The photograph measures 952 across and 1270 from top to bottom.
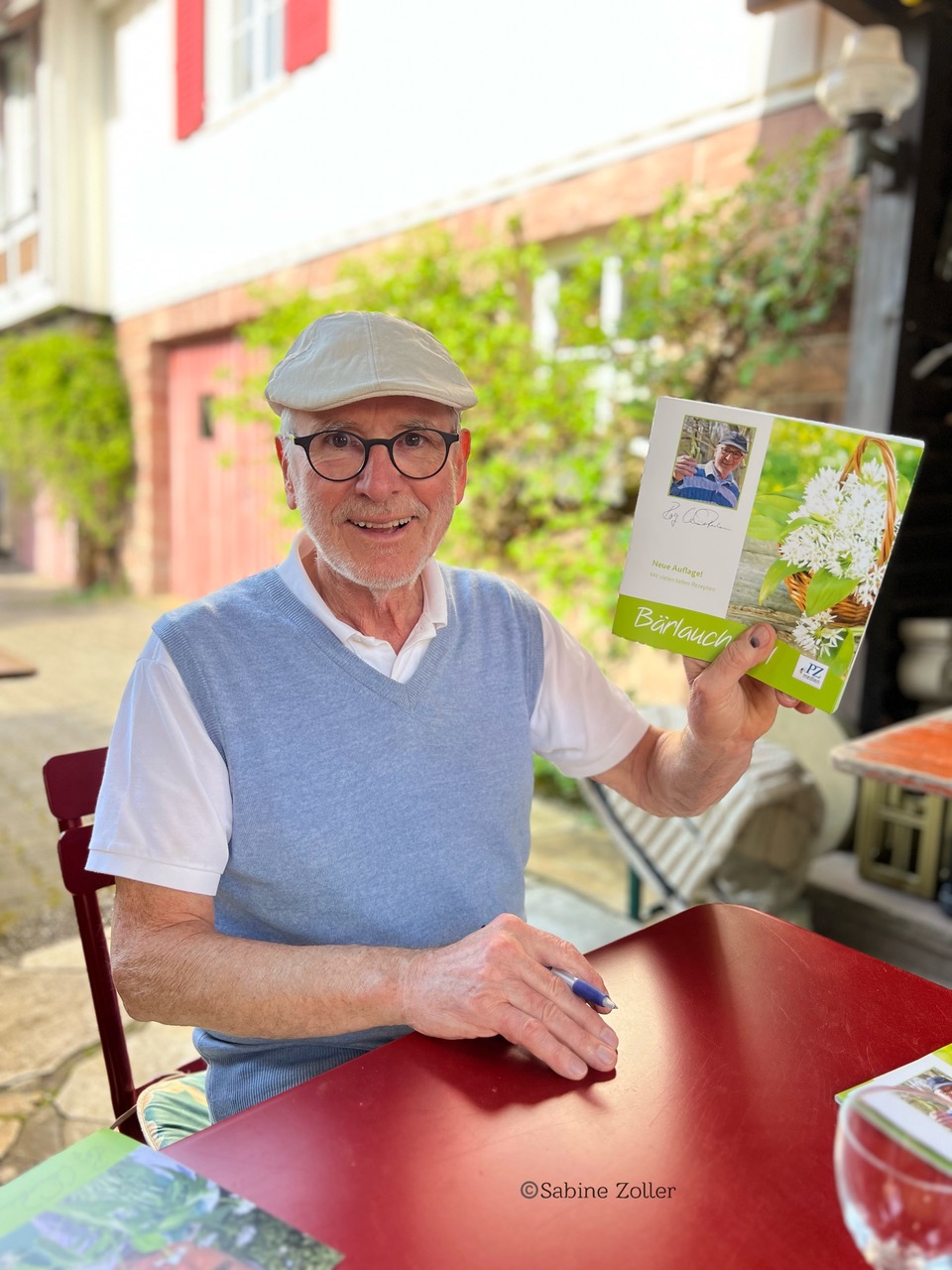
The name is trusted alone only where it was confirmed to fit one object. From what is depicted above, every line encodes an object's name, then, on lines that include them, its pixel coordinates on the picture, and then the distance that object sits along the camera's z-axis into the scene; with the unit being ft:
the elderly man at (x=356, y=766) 3.72
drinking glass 2.10
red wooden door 25.38
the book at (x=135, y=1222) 2.56
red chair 4.69
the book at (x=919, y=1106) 2.25
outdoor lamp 9.39
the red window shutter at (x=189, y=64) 25.77
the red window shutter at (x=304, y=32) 21.26
